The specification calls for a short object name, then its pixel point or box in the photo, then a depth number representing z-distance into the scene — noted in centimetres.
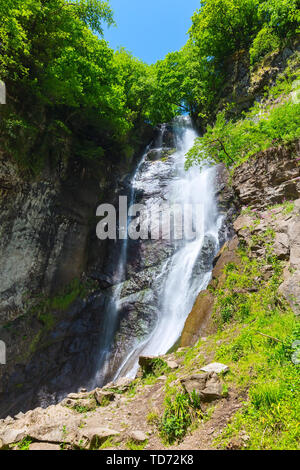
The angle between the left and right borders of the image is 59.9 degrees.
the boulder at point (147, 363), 548
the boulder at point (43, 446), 335
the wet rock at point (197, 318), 663
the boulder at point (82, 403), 475
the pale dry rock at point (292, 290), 429
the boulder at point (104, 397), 475
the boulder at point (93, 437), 322
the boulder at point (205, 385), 316
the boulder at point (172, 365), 502
